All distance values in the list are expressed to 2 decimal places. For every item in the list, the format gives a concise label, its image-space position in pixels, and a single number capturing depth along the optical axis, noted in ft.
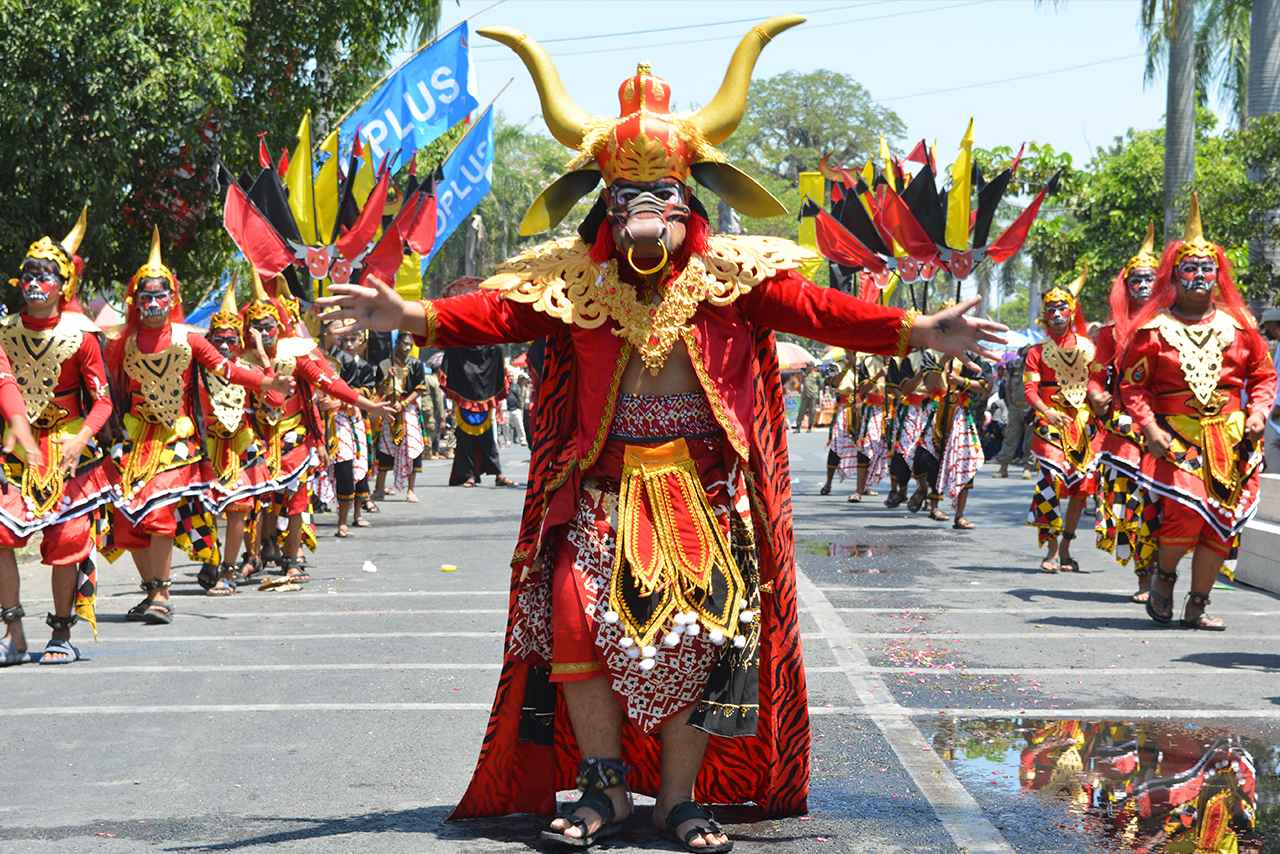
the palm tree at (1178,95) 75.66
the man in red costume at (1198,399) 33.91
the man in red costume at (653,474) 18.16
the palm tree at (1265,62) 65.05
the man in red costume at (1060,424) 46.01
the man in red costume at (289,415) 42.34
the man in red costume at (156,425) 36.17
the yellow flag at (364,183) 54.29
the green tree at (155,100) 57.00
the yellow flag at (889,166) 63.46
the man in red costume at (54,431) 30.53
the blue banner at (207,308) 62.95
